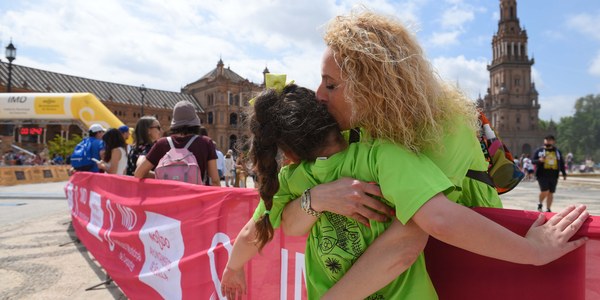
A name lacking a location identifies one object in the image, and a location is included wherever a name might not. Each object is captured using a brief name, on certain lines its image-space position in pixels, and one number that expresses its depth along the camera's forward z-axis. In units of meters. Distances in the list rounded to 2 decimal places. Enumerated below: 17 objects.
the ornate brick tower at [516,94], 86.19
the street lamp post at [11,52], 18.03
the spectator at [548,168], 9.14
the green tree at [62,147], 41.59
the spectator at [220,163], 10.18
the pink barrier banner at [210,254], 1.17
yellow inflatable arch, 18.52
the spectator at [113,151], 6.28
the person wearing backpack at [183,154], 3.86
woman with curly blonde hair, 1.03
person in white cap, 7.24
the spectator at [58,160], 38.03
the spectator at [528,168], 26.36
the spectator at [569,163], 40.69
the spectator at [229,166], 15.85
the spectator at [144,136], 5.35
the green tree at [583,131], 100.06
